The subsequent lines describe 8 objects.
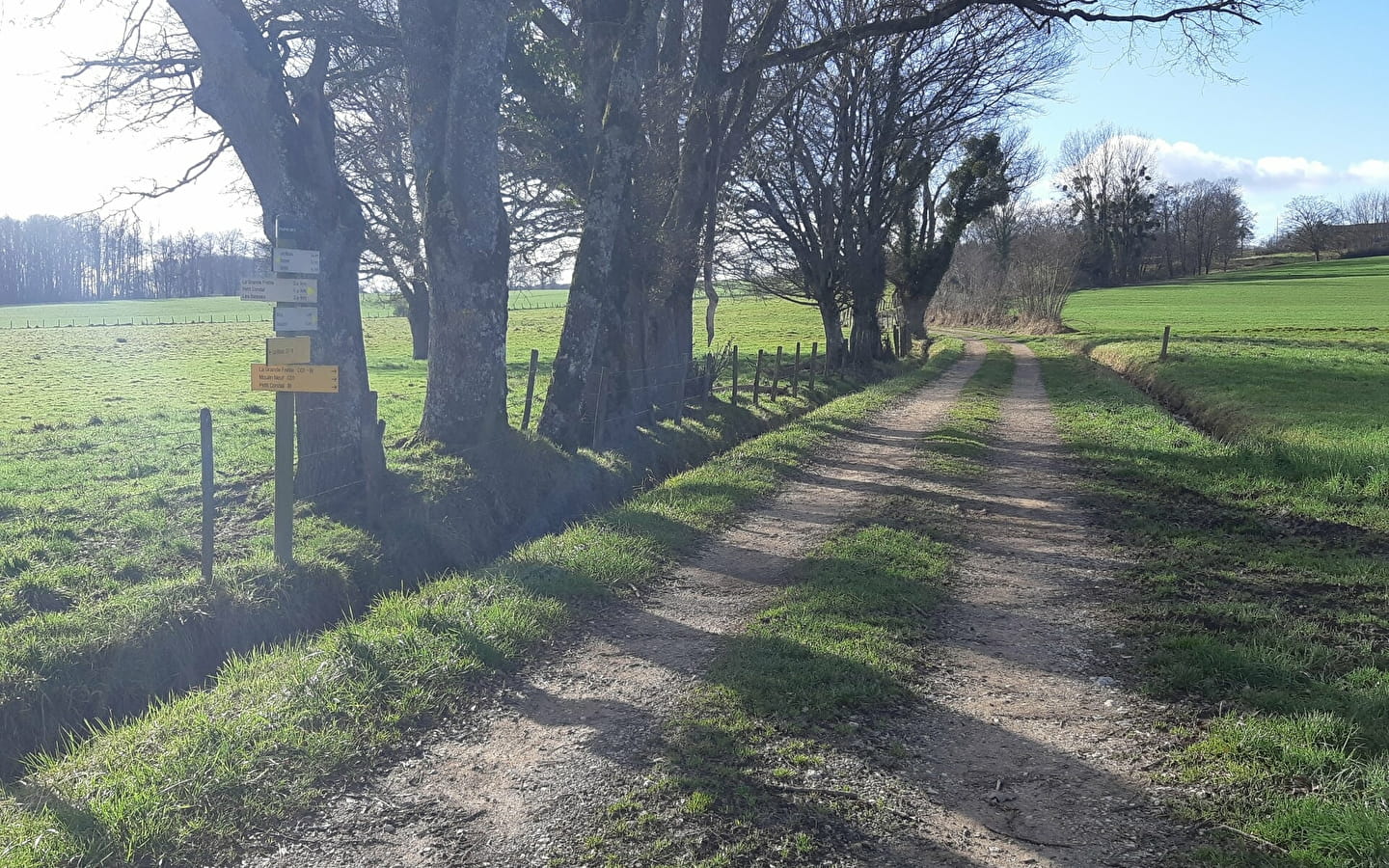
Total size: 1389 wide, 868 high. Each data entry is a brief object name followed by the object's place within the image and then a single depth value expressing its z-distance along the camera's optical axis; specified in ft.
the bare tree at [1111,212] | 265.54
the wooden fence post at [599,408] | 42.55
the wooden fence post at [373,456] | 30.71
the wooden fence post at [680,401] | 53.11
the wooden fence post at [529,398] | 41.53
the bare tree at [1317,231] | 358.84
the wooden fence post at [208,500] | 23.40
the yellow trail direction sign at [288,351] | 23.90
